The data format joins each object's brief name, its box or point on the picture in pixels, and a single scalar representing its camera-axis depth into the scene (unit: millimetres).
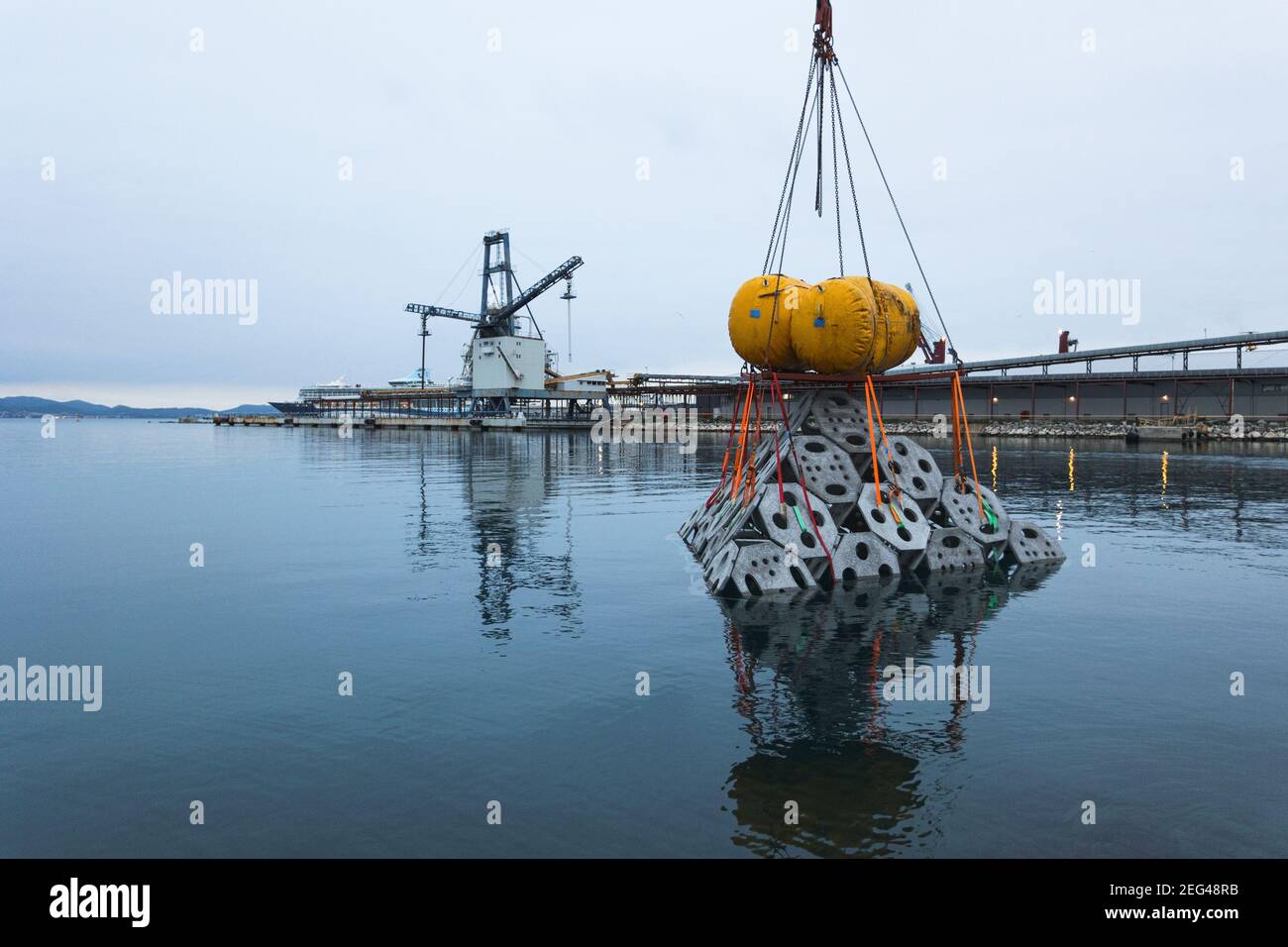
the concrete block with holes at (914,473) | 21141
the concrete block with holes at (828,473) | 20109
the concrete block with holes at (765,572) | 17812
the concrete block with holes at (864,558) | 19422
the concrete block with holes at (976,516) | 21516
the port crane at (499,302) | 113625
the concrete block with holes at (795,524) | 18906
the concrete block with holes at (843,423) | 21438
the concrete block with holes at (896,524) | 20016
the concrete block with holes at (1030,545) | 21766
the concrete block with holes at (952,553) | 20750
